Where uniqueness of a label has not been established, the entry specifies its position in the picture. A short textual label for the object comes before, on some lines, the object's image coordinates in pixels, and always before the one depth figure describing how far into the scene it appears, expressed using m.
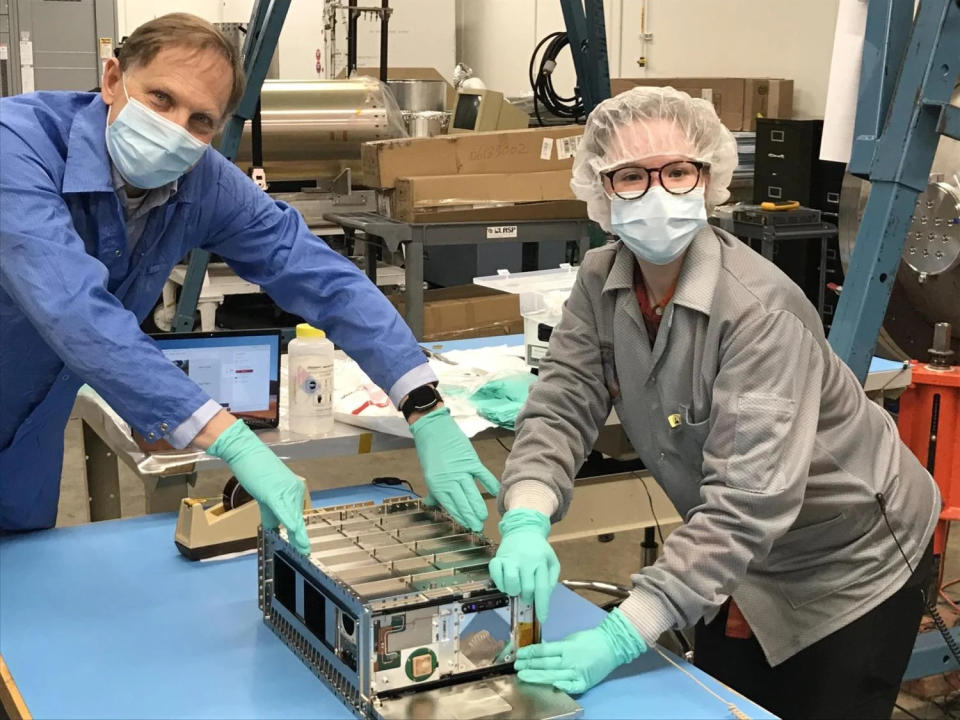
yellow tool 4.30
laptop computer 1.92
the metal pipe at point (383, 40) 5.26
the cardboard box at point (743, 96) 5.21
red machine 2.43
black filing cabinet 4.59
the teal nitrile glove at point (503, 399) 2.08
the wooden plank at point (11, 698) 1.21
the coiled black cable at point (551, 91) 5.66
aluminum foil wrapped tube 4.84
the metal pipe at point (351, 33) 5.29
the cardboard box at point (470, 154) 4.54
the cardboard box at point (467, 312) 4.57
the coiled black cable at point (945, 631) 2.14
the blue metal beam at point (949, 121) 1.97
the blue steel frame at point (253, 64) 3.76
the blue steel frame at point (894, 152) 1.97
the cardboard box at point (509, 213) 4.52
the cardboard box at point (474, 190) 4.48
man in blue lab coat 1.36
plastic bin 2.32
